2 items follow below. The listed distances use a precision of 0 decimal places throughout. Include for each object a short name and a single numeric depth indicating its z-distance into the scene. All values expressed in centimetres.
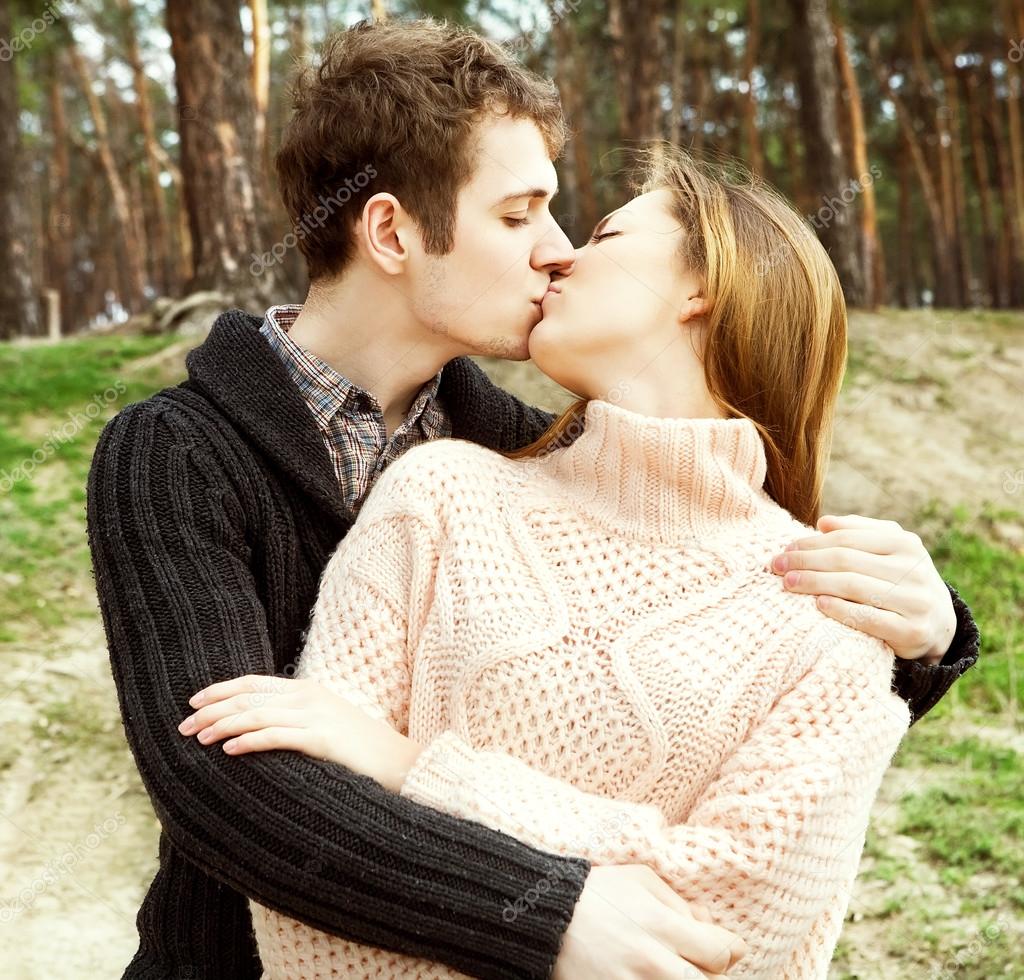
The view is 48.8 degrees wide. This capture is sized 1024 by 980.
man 164
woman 173
